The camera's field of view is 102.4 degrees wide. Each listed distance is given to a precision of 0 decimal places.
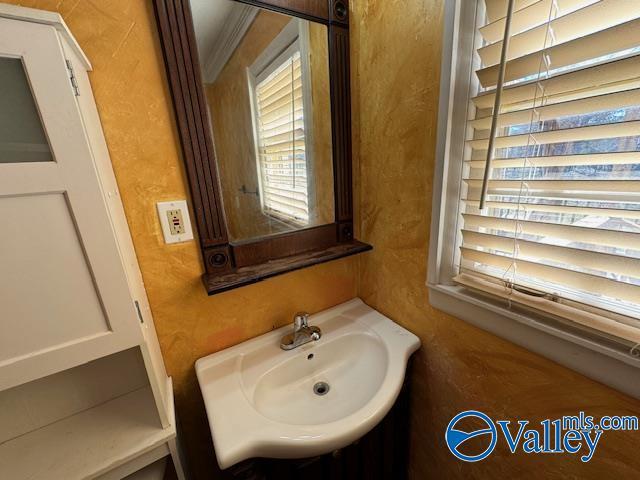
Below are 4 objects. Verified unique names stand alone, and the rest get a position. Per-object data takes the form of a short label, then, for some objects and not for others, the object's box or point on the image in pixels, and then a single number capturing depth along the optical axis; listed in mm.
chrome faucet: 895
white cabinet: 409
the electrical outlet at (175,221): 704
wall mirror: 684
